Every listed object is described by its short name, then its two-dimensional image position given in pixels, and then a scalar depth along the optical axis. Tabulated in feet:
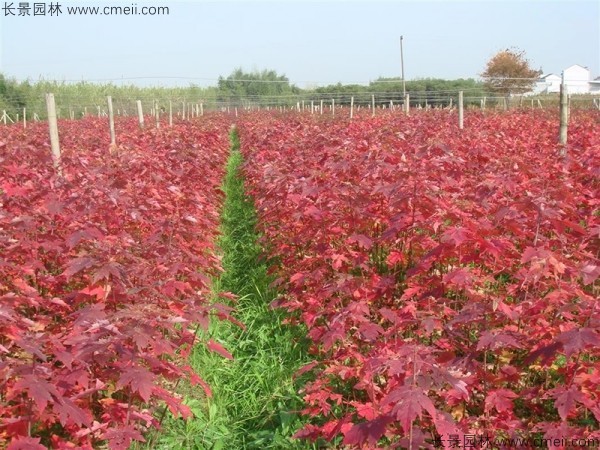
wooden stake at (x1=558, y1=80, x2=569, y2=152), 25.62
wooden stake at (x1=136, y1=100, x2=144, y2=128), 54.66
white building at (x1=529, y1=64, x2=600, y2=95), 313.12
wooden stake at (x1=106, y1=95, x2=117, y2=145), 37.62
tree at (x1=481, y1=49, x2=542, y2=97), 149.48
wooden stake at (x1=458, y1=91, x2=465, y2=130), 40.59
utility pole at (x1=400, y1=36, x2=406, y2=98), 113.46
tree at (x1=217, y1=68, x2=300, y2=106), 242.17
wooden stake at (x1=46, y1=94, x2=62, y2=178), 23.17
